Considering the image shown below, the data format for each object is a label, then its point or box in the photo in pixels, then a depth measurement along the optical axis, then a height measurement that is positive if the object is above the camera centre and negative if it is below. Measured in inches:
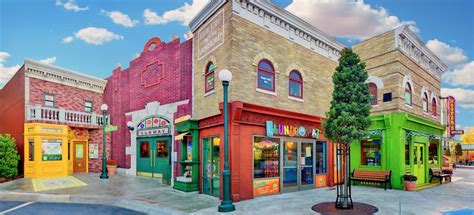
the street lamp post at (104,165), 658.8 -96.3
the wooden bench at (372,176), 538.9 -103.0
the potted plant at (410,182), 532.7 -109.0
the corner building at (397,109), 570.6 +26.2
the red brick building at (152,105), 585.9 +37.4
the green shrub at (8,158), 622.2 -76.2
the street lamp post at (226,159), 349.7 -44.4
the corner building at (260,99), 418.3 +36.5
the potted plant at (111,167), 740.0 -111.5
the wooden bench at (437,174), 646.5 -116.9
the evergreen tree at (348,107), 349.1 +17.8
